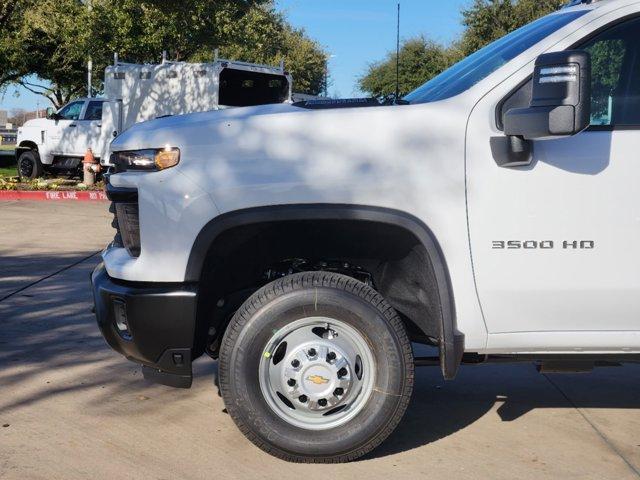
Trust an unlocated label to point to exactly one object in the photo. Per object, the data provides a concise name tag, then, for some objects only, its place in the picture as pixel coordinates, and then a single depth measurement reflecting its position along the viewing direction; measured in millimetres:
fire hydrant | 20453
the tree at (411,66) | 38625
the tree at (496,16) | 33625
